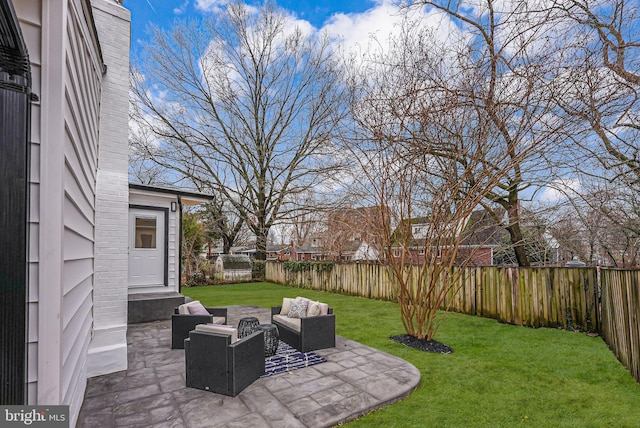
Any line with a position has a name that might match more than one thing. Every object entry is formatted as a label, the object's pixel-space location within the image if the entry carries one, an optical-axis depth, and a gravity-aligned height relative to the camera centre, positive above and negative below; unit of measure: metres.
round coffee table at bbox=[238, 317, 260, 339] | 4.90 -1.37
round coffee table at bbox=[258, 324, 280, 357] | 4.68 -1.50
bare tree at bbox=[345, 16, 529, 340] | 5.18 +1.42
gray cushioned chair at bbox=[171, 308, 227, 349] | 5.05 -1.36
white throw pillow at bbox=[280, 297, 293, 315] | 5.80 -1.28
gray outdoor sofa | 4.91 -1.48
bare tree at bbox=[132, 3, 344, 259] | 14.77 +6.17
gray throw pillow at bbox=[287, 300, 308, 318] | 5.45 -1.26
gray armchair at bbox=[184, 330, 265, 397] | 3.50 -1.39
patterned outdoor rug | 4.26 -1.75
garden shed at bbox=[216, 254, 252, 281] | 16.44 -1.66
